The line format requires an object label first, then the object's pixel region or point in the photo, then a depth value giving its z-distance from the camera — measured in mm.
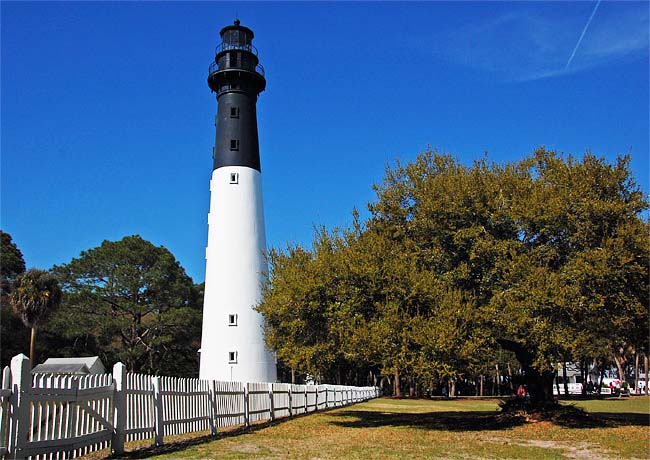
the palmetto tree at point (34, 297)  33062
